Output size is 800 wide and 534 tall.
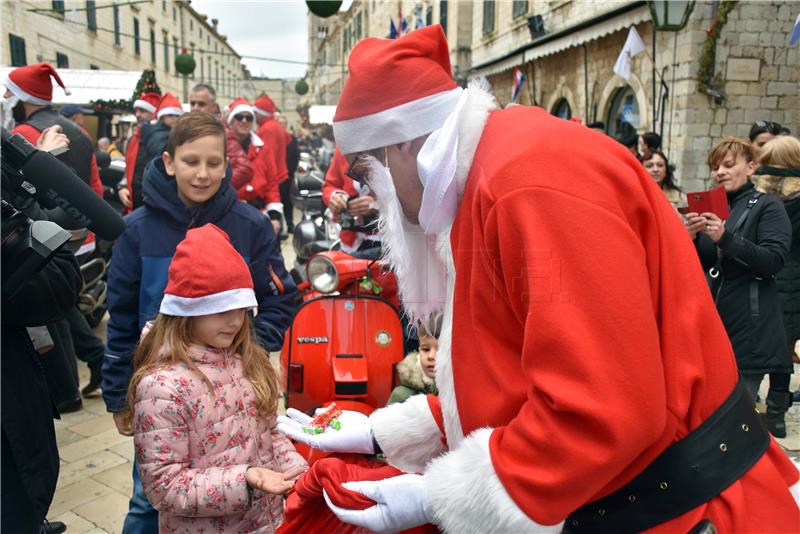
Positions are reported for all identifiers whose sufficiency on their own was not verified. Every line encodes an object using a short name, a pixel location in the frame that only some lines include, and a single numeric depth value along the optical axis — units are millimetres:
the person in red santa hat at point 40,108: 4281
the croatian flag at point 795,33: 6877
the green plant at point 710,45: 9547
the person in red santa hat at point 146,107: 7711
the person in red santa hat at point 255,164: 6402
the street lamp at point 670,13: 7512
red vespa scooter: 3463
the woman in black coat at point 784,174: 4254
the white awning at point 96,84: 14965
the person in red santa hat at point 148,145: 5016
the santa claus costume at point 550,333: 1048
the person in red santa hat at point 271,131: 8047
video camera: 1611
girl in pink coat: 2115
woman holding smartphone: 3807
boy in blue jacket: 2619
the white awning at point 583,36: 10023
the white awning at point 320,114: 25466
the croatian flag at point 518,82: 15023
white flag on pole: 9688
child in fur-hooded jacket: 3082
